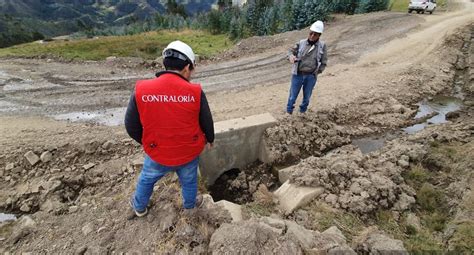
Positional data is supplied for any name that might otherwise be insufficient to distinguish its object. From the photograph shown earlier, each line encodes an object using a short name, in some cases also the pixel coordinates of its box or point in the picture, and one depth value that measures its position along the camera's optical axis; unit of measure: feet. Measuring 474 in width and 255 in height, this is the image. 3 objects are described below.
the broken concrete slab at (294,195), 15.52
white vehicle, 79.48
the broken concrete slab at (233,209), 13.31
